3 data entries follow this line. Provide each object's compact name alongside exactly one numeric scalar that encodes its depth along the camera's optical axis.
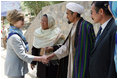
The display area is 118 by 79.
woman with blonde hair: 2.21
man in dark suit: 1.55
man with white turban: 2.16
